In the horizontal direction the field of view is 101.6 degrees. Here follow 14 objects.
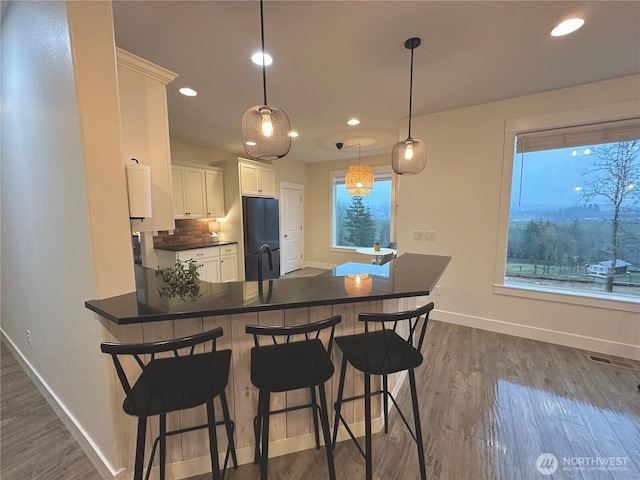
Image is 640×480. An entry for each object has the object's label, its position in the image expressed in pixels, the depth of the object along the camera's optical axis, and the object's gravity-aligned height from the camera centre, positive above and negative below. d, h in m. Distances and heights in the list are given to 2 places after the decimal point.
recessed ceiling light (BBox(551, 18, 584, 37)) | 1.70 +1.27
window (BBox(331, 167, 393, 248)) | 5.78 +0.05
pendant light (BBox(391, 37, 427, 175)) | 2.12 +0.49
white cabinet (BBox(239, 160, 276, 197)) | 4.73 +0.72
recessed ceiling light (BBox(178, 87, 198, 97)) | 2.58 +1.26
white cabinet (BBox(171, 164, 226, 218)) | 4.16 +0.43
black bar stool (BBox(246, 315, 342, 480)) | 1.11 -0.72
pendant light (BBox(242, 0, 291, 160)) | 1.48 +0.50
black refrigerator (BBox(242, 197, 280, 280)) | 4.76 -0.21
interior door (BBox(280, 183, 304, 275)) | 6.00 -0.24
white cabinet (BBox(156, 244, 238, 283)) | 4.06 -0.72
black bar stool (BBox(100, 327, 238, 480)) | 0.97 -0.72
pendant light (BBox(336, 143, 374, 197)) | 4.07 +0.58
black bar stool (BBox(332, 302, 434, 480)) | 1.26 -0.72
